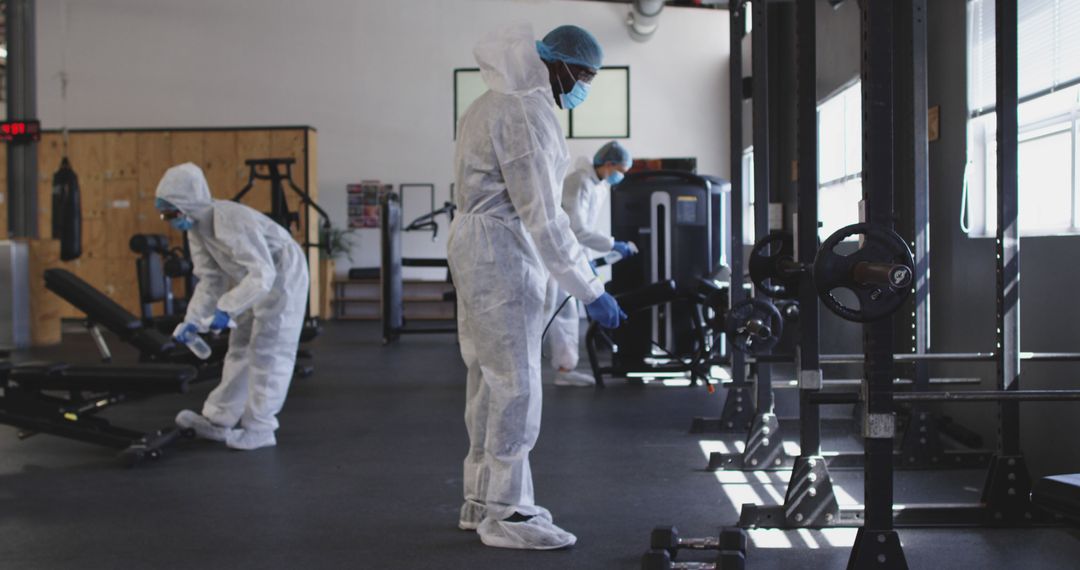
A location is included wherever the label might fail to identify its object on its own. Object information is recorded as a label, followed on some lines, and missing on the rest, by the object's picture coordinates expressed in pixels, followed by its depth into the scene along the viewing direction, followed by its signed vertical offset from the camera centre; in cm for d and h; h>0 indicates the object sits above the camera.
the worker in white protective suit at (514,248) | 274 +8
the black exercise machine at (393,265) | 852 +11
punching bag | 817 +61
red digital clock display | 866 +136
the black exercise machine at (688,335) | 590 -39
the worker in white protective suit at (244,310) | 428 -12
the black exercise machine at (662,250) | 650 +18
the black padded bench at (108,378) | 412 -43
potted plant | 1186 +27
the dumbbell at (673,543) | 254 -72
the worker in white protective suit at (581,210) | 618 +45
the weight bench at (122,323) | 549 -26
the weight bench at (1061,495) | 211 -50
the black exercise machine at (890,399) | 208 -34
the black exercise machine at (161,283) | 660 -3
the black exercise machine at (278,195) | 806 +75
